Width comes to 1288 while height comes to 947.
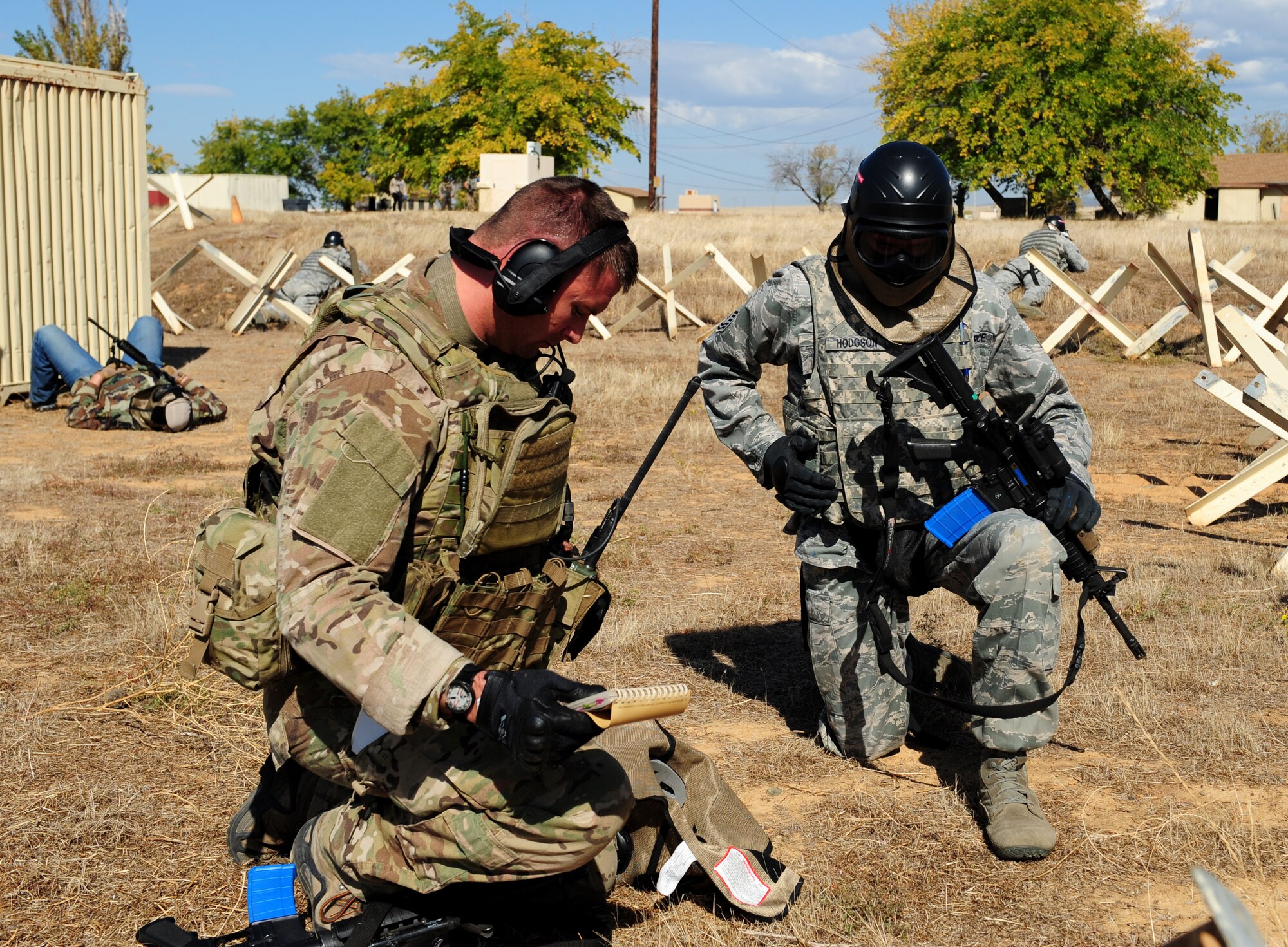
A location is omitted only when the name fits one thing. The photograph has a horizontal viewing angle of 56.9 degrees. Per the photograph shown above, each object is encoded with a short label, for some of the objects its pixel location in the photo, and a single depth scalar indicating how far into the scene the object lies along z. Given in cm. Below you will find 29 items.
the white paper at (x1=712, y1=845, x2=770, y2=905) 324
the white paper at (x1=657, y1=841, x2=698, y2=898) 329
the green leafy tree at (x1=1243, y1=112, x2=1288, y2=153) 8638
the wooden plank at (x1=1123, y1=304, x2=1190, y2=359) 1422
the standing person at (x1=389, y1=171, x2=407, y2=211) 4631
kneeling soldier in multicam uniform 245
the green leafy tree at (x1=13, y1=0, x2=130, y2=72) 3638
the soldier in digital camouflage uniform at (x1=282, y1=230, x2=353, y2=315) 1669
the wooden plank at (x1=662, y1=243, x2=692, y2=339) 1692
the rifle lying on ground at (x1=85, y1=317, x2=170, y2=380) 1101
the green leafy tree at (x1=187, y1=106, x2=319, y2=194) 6775
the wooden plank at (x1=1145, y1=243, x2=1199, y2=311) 1352
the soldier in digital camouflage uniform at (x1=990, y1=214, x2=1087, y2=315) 1395
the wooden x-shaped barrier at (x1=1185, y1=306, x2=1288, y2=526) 720
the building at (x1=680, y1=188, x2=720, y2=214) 7131
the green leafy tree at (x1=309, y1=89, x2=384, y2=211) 6228
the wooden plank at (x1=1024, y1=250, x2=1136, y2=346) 1412
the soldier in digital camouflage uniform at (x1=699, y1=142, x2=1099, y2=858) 413
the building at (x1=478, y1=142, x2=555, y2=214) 3008
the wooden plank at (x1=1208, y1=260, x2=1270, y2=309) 1259
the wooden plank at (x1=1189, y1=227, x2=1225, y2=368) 1261
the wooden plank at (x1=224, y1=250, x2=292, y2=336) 1755
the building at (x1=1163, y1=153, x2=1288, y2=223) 5672
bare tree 9450
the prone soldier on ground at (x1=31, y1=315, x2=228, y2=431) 1089
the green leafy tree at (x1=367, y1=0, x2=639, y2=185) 4278
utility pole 3784
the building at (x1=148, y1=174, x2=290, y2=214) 5456
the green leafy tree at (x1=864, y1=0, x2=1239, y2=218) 3984
